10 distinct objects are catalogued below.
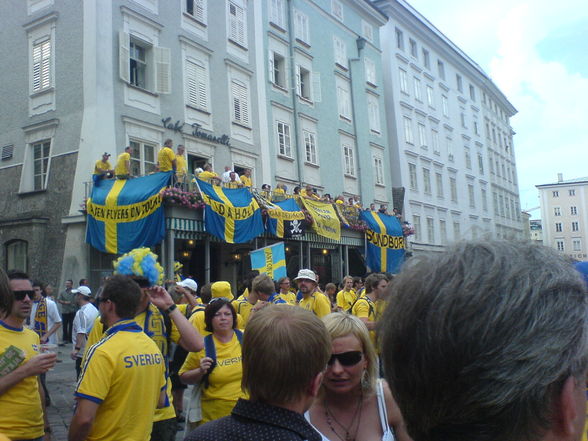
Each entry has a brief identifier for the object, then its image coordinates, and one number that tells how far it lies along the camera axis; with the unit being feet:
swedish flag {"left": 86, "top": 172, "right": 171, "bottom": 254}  46.01
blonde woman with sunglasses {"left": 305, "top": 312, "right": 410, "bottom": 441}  10.00
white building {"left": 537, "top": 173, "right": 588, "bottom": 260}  284.41
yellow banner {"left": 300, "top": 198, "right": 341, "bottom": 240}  61.67
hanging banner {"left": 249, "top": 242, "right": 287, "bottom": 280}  44.45
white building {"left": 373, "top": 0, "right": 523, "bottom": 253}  106.52
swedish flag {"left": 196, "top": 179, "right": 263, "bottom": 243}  48.52
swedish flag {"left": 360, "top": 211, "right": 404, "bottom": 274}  72.79
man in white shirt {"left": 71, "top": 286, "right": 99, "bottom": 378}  27.15
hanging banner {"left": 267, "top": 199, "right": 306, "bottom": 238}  55.47
